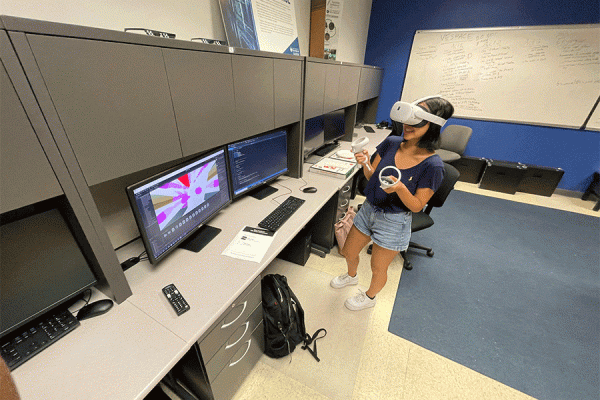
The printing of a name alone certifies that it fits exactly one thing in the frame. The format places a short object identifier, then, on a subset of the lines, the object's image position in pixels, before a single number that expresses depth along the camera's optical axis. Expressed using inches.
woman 50.4
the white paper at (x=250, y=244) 46.9
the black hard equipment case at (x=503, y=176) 140.7
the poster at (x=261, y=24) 60.0
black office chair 73.5
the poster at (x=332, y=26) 108.5
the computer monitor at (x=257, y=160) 59.6
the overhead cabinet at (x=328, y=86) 73.2
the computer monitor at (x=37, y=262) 27.8
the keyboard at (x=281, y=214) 55.3
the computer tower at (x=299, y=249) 82.2
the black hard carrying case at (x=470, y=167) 153.3
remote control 35.4
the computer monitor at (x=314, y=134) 89.2
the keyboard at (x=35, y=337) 28.7
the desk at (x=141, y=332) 27.1
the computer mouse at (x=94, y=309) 34.1
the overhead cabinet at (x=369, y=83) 123.4
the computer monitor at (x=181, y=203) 37.7
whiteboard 126.3
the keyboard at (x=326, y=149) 104.7
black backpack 52.9
